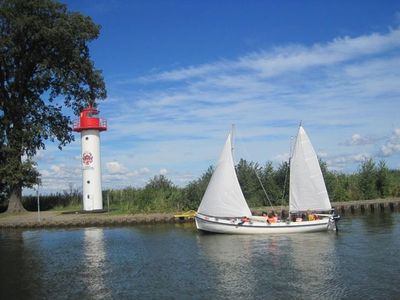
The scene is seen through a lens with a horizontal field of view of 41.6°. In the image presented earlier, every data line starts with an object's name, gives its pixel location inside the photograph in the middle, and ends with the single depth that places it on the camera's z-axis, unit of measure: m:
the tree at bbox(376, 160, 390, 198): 59.56
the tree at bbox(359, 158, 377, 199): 58.94
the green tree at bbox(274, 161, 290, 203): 53.00
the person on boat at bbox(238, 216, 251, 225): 36.56
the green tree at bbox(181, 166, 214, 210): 49.41
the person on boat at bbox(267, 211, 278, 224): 36.50
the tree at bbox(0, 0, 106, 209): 46.53
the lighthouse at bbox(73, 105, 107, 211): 49.91
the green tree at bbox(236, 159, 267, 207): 51.78
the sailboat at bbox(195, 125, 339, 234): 36.56
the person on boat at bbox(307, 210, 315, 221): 37.28
